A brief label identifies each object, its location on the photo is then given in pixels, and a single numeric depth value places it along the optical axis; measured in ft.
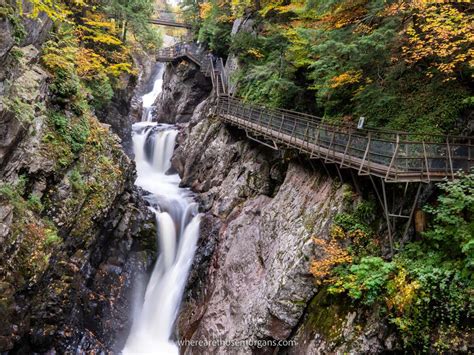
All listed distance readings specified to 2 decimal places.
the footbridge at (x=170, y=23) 108.68
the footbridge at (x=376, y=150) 26.16
